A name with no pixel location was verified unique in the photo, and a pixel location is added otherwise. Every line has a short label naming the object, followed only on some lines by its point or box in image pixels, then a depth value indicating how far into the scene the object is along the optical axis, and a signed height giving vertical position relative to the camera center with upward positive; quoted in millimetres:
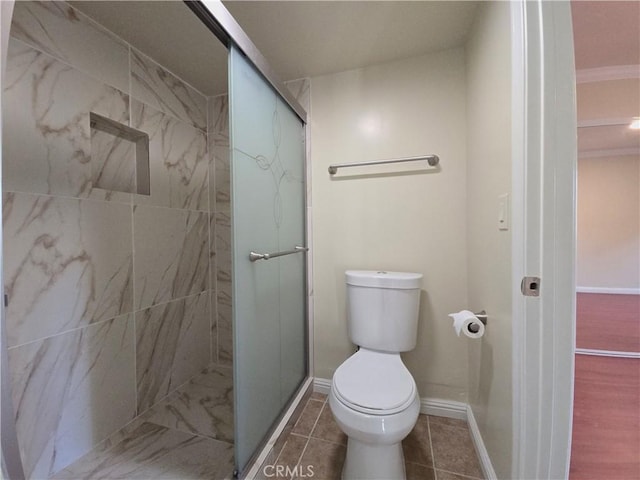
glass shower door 1084 -55
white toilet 979 -609
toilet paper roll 1119 -373
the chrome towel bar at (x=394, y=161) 1486 +445
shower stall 1074 -8
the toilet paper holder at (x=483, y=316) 1162 -345
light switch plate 919 +89
